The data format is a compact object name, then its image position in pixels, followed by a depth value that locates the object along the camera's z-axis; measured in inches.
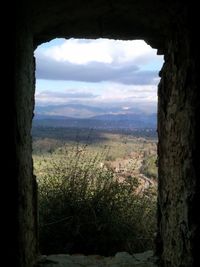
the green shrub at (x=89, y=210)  98.2
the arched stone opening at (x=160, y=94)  55.9
